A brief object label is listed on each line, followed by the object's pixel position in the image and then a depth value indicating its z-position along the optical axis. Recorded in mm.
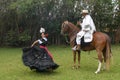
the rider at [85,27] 9694
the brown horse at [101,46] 9438
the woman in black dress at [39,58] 8938
